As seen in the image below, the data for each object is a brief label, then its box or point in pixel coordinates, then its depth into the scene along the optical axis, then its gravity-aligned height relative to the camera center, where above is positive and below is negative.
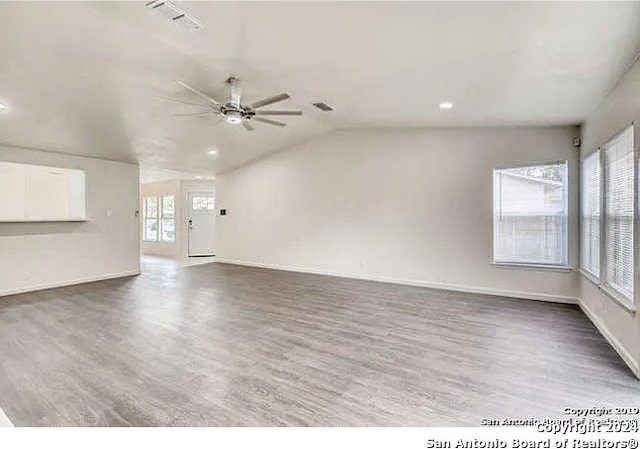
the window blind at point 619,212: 2.95 +0.14
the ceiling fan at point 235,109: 3.74 +1.31
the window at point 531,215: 4.85 +0.17
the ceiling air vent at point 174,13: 2.26 +1.48
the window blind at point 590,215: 3.87 +0.14
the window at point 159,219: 10.51 +0.21
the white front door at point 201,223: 10.38 +0.09
